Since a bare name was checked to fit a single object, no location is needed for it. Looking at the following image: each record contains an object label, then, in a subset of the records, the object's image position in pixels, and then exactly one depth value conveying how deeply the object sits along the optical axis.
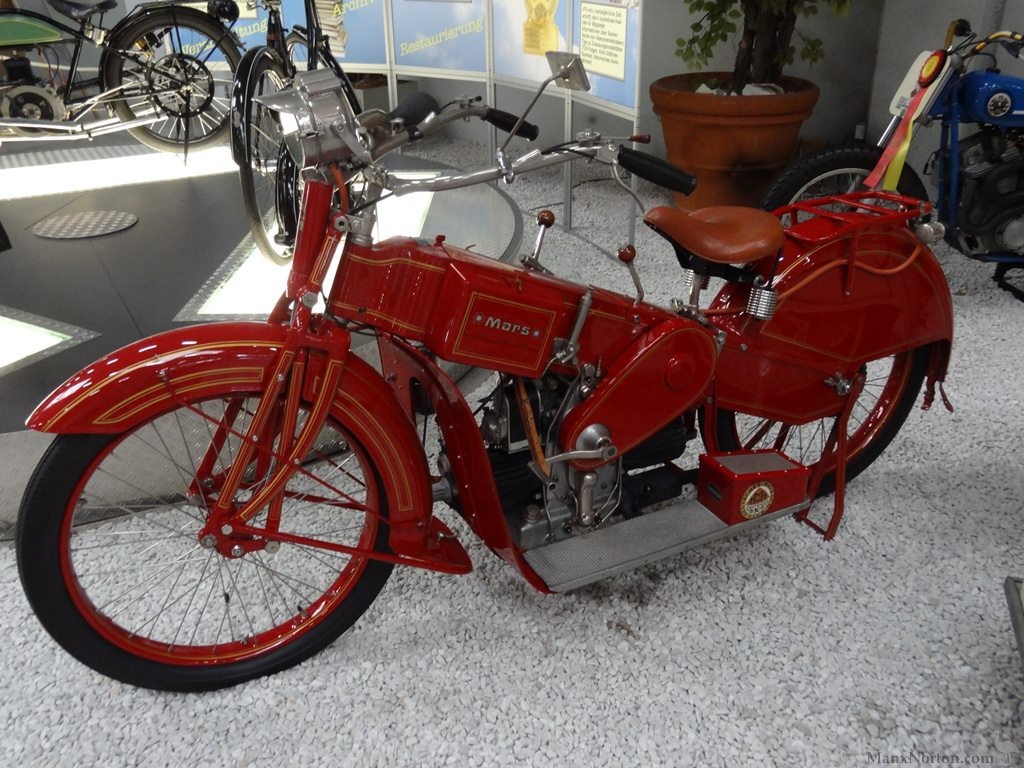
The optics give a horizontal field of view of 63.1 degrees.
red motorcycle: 1.30
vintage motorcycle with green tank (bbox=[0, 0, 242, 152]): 3.82
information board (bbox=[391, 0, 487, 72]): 3.99
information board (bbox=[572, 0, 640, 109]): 3.17
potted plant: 3.47
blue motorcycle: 2.90
